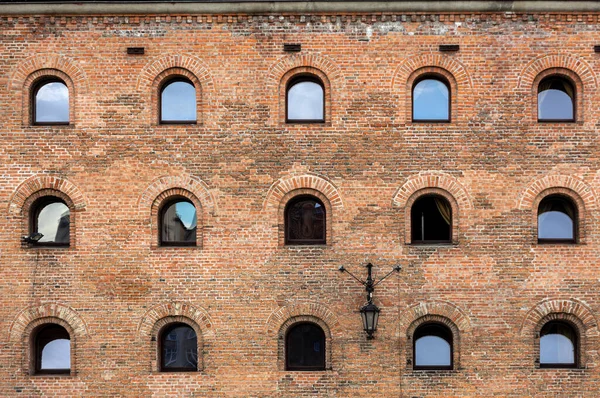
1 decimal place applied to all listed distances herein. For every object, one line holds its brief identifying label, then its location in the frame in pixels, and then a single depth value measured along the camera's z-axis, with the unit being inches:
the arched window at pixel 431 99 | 595.8
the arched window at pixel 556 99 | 596.7
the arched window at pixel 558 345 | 585.6
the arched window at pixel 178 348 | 588.1
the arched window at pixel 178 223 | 593.6
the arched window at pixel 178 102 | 599.2
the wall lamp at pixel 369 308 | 557.6
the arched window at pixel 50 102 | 601.0
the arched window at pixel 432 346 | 587.5
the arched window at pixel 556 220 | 589.9
